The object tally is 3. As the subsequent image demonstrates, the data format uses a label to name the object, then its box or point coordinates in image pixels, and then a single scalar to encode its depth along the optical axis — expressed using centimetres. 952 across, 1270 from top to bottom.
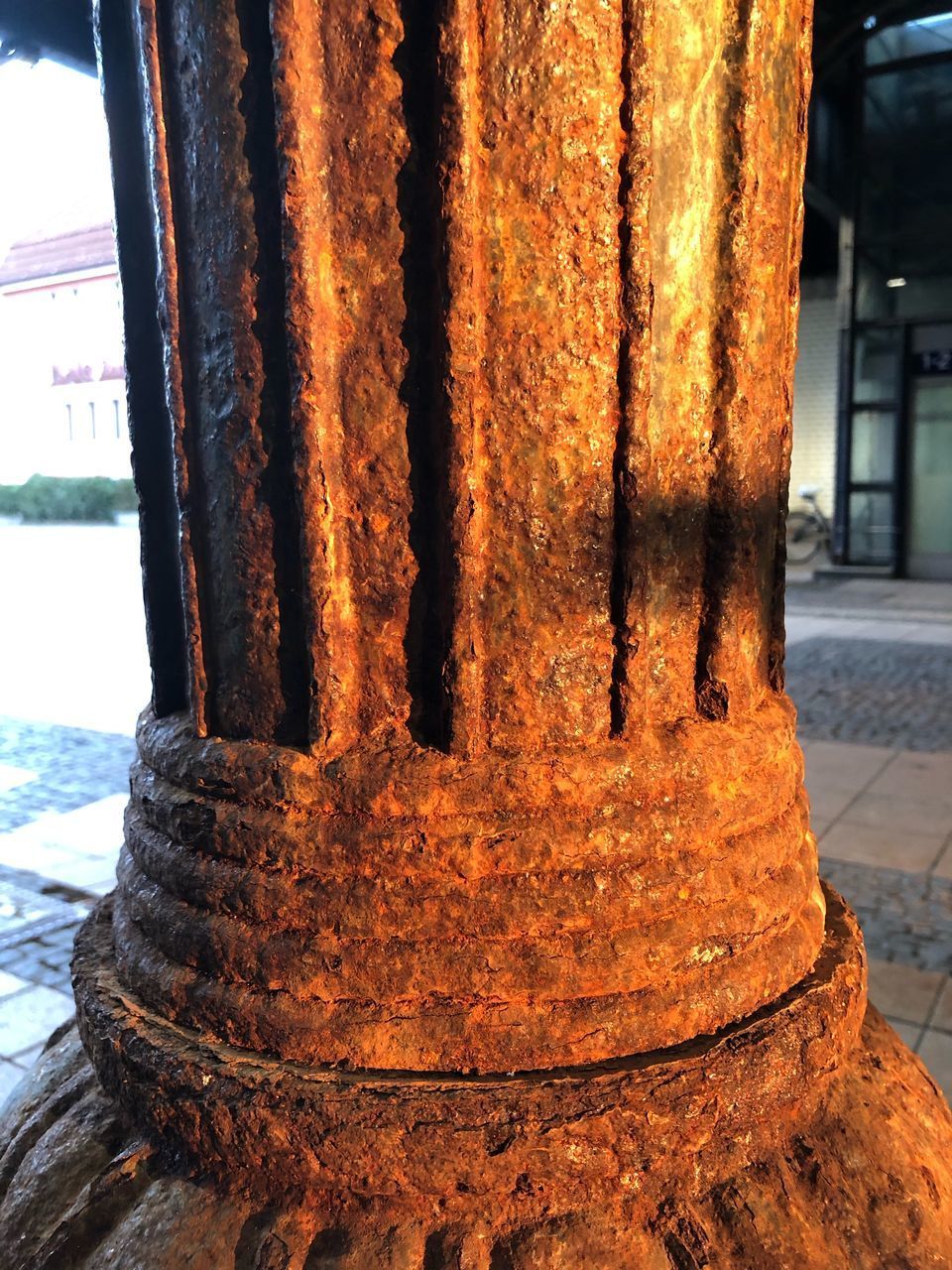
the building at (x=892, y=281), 1233
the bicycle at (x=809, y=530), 1648
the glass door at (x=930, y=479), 1292
